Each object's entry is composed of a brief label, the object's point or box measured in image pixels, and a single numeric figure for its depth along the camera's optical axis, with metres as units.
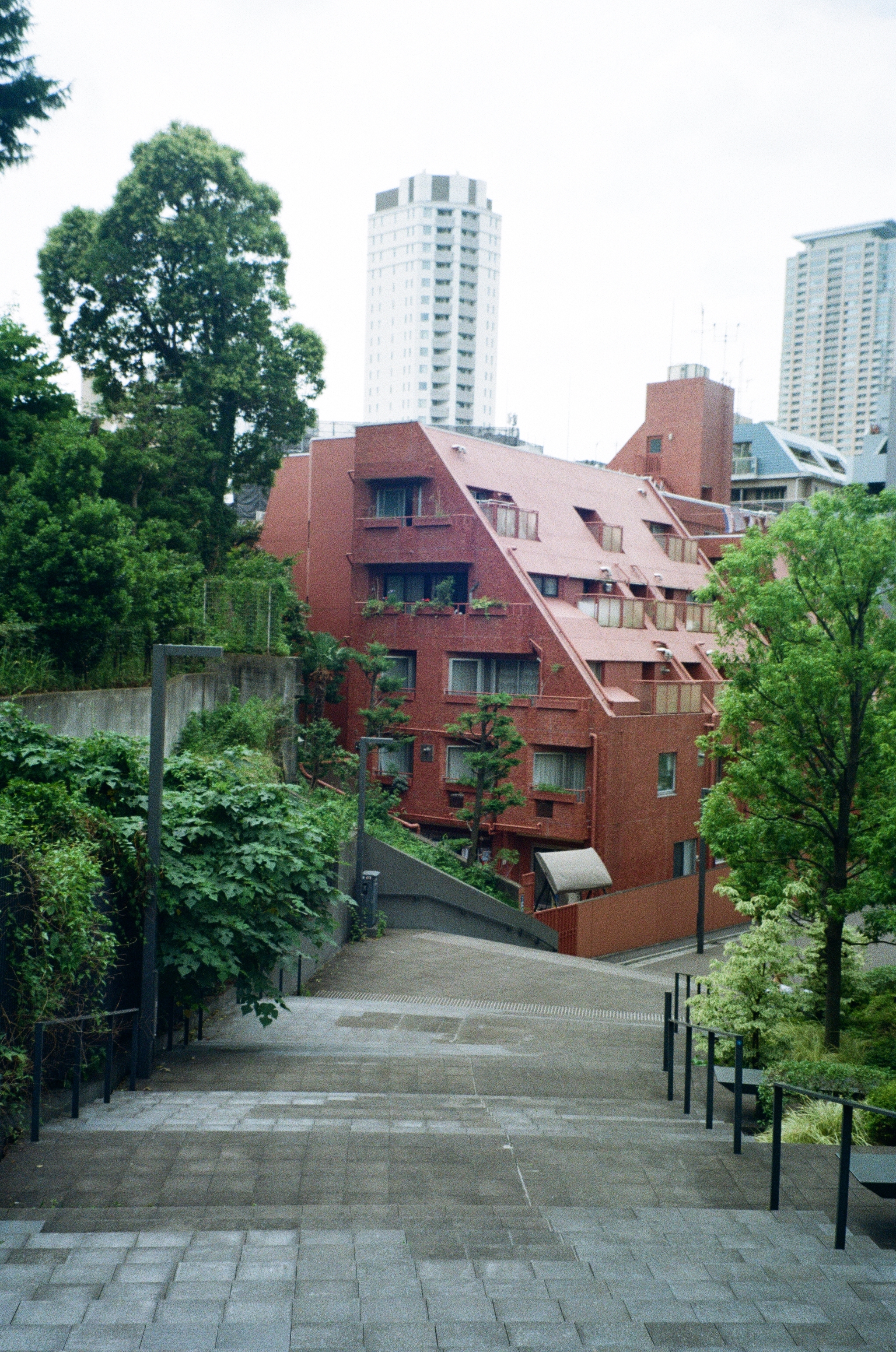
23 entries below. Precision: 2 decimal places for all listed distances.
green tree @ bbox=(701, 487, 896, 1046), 13.72
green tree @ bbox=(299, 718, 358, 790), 29.38
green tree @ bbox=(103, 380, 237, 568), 27.20
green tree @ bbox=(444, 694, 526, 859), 27.38
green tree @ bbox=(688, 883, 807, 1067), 12.72
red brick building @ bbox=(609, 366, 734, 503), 48.00
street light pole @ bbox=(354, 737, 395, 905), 22.30
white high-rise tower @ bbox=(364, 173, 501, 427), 129.50
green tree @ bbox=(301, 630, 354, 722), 32.16
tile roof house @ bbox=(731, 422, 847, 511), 63.38
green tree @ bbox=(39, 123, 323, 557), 27.77
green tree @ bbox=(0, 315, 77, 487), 20.39
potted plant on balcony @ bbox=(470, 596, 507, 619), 31.39
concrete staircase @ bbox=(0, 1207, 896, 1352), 5.22
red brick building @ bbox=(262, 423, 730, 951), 29.81
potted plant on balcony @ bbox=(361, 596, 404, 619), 33.47
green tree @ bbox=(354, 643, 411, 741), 30.22
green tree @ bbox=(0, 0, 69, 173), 14.67
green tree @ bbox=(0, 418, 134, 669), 16.83
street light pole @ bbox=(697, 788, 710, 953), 27.30
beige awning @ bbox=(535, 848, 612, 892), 27.00
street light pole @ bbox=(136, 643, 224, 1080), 10.78
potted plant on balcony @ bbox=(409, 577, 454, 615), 32.28
